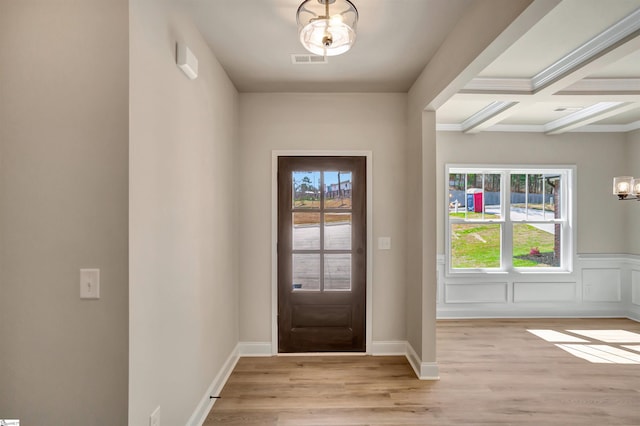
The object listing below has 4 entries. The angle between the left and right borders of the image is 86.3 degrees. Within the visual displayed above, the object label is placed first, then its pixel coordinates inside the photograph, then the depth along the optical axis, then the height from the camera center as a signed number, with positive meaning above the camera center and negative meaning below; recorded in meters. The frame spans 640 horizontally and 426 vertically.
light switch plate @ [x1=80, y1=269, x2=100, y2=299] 1.43 -0.27
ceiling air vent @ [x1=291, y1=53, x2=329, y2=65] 2.72 +1.30
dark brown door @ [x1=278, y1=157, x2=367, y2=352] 3.55 -0.39
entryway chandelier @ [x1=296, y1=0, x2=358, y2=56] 1.70 +0.96
